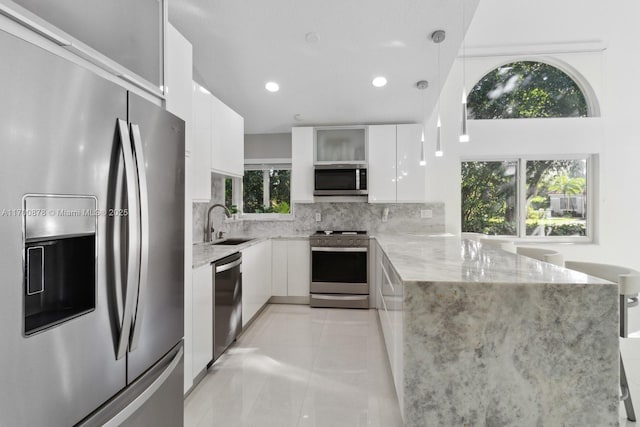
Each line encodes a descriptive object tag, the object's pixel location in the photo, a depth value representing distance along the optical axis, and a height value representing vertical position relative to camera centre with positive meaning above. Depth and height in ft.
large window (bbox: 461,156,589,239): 15.17 +0.77
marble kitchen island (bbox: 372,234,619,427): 4.81 -2.05
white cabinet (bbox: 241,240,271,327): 10.60 -2.35
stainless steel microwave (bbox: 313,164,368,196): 14.07 +1.42
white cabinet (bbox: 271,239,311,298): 13.96 -2.33
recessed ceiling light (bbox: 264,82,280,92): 12.46 +4.80
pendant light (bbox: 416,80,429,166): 12.02 +4.70
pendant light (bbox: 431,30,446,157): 9.55 +5.28
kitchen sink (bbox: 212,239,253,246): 11.94 -1.09
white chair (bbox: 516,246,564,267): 8.77 -1.18
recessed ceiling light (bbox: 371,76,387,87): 11.88 +4.78
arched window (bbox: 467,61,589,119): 15.12 +5.54
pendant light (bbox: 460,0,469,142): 7.63 +2.03
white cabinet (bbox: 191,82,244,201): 8.09 +2.05
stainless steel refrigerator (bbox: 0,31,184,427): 2.53 -0.33
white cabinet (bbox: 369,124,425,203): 14.15 +2.10
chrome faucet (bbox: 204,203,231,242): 11.74 -0.63
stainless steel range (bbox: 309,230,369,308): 13.42 -2.34
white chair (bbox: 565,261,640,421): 6.37 -1.85
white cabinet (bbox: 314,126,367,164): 14.65 +3.04
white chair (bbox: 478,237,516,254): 11.13 -1.04
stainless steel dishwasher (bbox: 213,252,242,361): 8.29 -2.41
